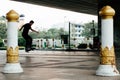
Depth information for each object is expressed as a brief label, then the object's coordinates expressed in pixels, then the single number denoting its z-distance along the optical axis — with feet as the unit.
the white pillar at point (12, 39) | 18.55
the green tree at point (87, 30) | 253.00
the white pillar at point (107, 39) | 16.99
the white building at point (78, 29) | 342.50
